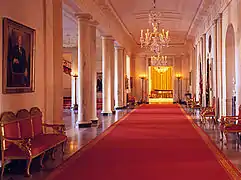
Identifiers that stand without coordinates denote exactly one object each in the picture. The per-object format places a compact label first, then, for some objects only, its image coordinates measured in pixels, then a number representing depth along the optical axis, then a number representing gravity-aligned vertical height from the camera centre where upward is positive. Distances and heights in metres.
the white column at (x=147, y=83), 22.20 +0.62
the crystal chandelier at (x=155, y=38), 11.50 +2.30
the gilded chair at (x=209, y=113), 9.14 -0.74
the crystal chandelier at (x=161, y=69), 22.87 +1.81
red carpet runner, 4.20 -1.24
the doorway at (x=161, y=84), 27.68 +0.66
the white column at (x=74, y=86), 18.46 +0.35
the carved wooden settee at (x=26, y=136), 4.24 -0.76
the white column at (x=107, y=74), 13.25 +0.81
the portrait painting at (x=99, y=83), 19.91 +0.54
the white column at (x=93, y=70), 9.95 +0.75
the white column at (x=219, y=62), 9.76 +1.01
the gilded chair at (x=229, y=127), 6.08 -0.81
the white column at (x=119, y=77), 16.33 +0.82
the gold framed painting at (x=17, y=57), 4.59 +0.61
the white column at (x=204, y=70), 13.12 +0.96
